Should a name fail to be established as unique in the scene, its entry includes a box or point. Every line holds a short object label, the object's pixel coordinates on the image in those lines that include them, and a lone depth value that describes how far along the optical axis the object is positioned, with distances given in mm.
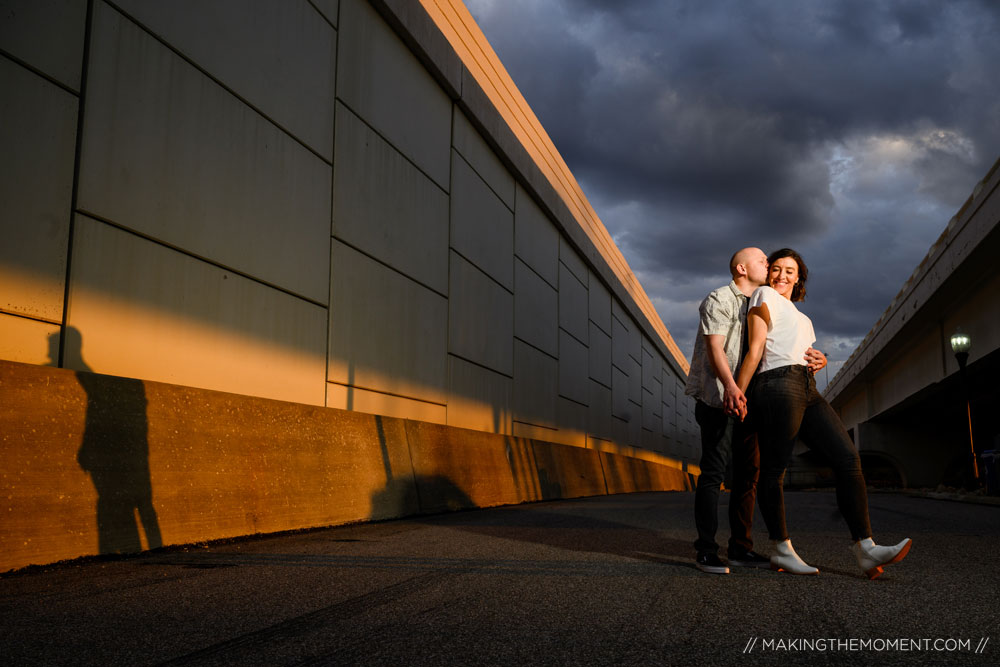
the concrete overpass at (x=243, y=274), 4723
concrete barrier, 4184
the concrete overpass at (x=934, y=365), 16641
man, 4656
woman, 4473
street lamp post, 18281
